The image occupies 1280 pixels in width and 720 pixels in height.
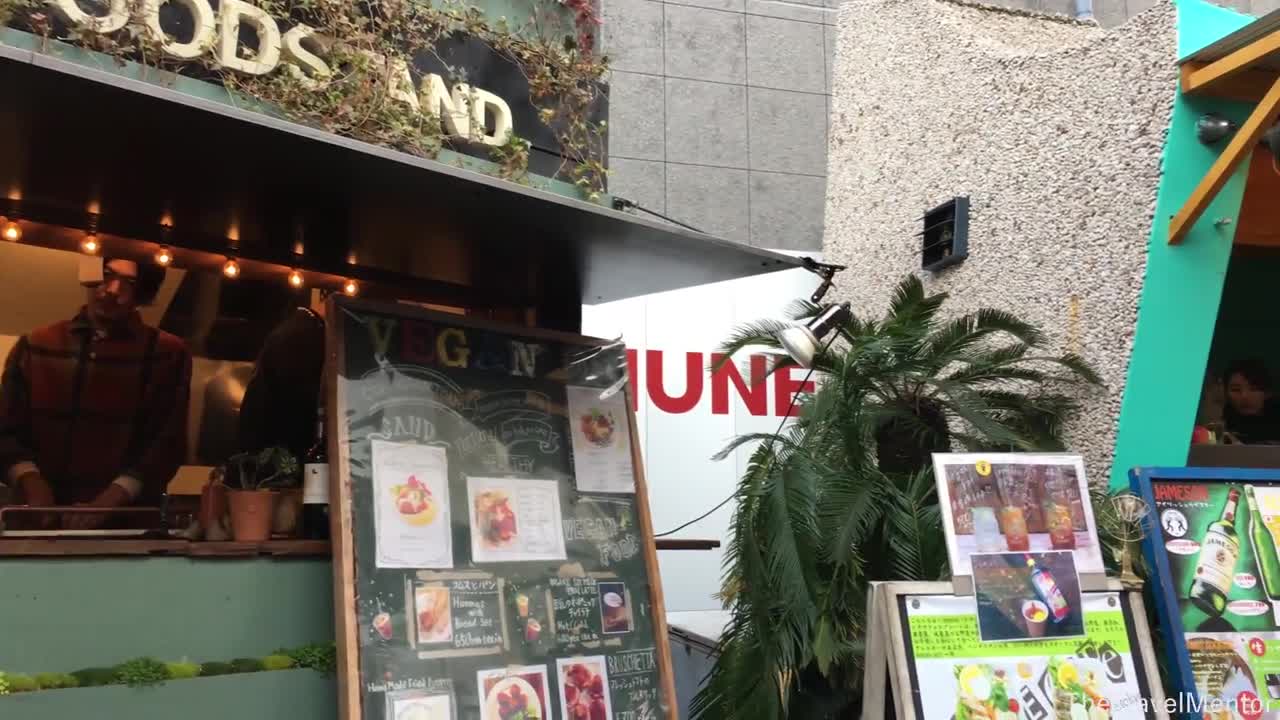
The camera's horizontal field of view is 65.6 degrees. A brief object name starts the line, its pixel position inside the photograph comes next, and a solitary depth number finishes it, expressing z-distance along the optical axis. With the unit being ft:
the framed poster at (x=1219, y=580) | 12.08
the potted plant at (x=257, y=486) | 11.62
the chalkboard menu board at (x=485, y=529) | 11.21
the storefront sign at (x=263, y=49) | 11.34
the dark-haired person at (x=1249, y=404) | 19.34
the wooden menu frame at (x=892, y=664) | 10.43
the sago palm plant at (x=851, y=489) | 13.57
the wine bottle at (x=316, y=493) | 11.96
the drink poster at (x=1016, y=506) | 11.15
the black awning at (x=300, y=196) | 9.45
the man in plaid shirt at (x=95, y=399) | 15.25
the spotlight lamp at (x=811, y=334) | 15.35
